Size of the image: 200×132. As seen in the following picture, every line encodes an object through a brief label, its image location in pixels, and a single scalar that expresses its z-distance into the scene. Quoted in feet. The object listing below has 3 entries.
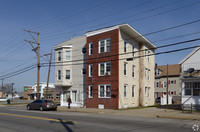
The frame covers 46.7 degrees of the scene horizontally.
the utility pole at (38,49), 112.68
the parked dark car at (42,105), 91.12
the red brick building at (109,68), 94.07
